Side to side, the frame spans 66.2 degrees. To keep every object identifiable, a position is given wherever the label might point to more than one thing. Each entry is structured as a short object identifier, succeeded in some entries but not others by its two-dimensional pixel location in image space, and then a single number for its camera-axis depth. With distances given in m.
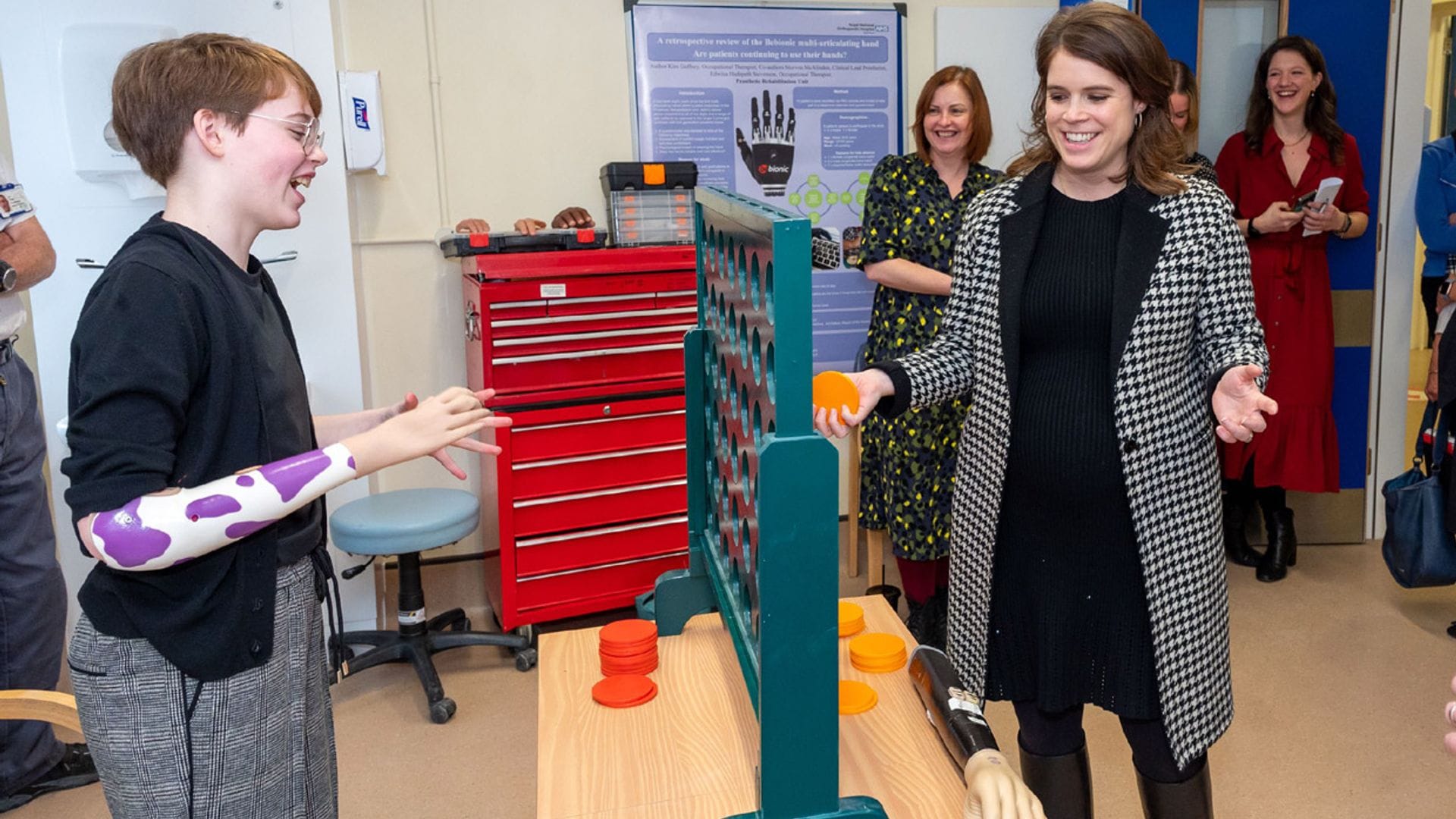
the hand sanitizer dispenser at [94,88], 3.02
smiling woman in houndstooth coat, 1.63
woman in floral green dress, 3.02
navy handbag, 3.14
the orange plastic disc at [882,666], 1.55
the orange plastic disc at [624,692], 1.45
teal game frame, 1.02
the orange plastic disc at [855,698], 1.43
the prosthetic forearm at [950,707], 1.23
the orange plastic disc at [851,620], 1.69
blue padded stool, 3.06
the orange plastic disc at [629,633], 1.56
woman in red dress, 3.78
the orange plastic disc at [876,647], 1.56
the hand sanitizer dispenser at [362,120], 3.49
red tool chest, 3.29
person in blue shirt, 3.73
